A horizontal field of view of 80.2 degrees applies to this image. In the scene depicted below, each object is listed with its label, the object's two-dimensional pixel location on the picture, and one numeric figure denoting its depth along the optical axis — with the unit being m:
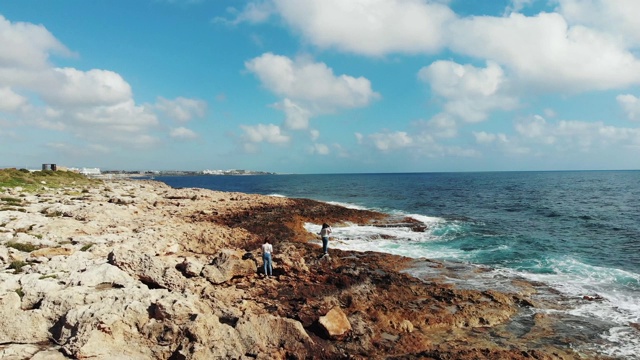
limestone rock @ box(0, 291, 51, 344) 8.84
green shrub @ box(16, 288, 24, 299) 10.18
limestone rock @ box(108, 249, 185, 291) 12.70
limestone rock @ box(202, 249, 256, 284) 14.66
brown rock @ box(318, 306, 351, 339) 10.87
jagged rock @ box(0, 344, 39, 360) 7.88
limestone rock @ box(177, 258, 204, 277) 14.38
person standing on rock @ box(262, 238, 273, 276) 16.19
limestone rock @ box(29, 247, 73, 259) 14.60
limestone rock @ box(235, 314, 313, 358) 9.45
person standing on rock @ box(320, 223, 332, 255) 21.03
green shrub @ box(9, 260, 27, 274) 12.61
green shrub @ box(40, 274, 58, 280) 11.50
